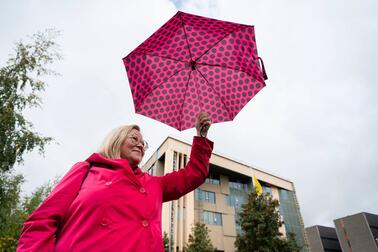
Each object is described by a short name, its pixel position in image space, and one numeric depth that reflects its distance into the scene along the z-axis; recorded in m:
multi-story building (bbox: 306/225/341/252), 54.26
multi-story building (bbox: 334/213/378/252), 46.00
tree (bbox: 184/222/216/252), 21.77
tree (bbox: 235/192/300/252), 17.00
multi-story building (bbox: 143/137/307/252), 28.28
